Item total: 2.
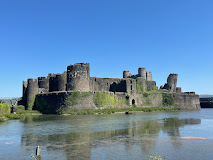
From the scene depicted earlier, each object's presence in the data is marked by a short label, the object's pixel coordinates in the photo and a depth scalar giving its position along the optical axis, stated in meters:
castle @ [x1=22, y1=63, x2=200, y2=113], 37.52
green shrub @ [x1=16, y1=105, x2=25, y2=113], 38.22
